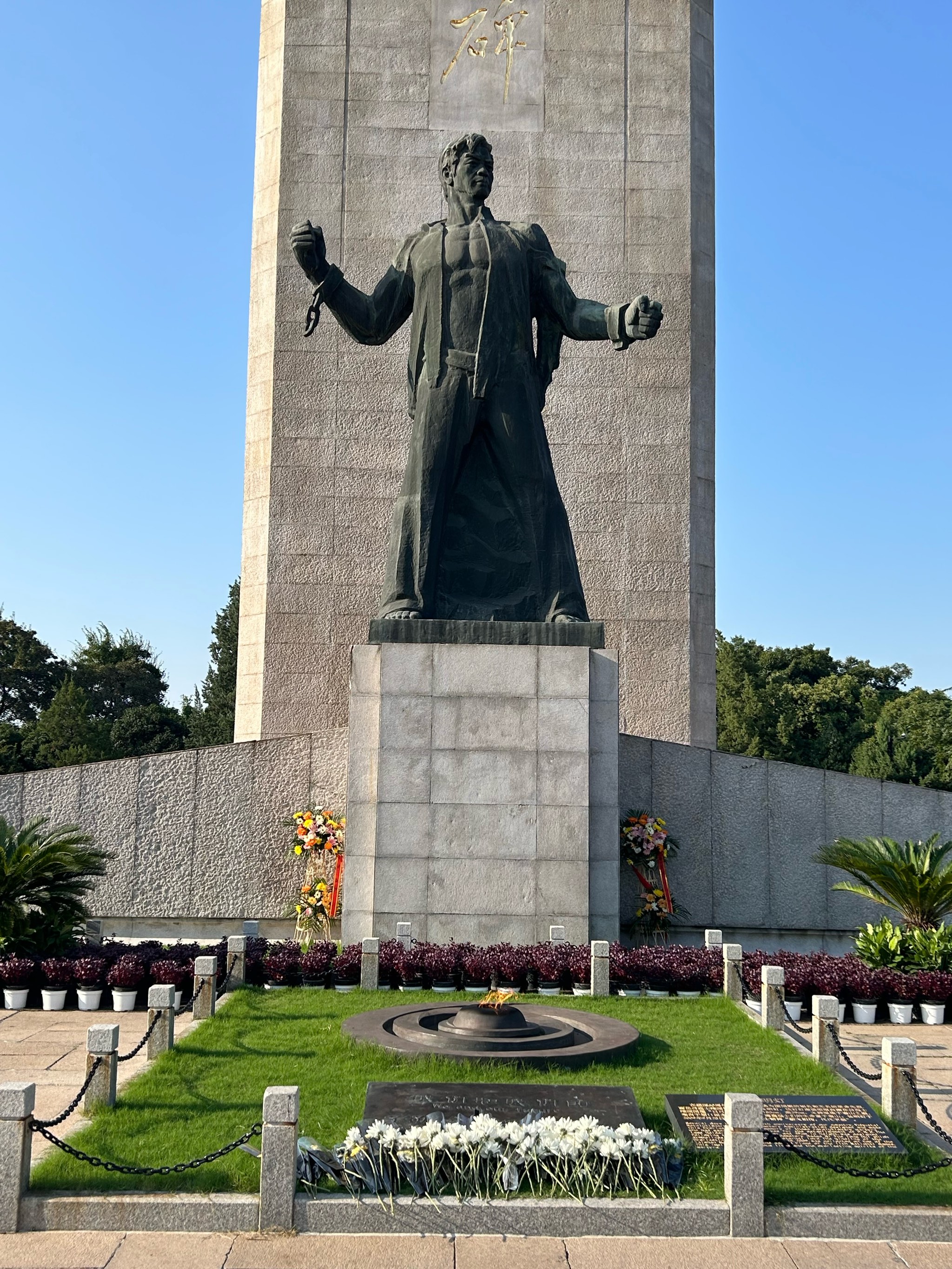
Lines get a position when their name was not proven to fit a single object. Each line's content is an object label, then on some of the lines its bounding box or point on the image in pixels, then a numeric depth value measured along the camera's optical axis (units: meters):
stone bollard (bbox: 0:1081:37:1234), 5.51
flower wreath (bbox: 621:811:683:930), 14.73
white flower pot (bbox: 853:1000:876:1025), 10.62
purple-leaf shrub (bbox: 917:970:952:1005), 10.72
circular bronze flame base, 7.80
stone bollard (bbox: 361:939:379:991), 10.66
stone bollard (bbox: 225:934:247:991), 10.86
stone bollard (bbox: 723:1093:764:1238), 5.59
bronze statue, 12.78
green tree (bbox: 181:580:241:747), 39.06
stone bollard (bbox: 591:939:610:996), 10.66
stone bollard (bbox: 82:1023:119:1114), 6.92
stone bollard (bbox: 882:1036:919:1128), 6.97
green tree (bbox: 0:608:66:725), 44.91
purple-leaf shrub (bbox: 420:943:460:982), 10.57
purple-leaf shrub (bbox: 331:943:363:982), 10.81
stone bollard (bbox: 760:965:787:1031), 9.38
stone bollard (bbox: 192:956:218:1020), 9.53
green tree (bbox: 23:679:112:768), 36.12
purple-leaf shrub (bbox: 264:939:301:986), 10.88
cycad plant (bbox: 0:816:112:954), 11.45
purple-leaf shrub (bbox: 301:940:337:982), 10.84
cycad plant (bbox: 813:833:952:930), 12.29
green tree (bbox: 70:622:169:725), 46.88
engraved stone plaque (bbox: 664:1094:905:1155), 6.30
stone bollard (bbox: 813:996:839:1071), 8.18
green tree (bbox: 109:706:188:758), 41.47
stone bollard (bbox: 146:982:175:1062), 8.14
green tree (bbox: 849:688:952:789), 34.91
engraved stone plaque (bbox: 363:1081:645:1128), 6.32
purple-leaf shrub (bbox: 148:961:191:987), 10.35
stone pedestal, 11.97
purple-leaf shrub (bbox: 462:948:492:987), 10.62
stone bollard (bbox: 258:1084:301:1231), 5.49
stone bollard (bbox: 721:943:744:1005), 10.75
